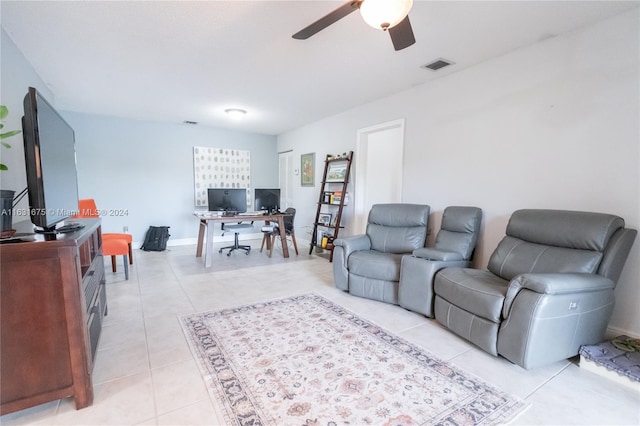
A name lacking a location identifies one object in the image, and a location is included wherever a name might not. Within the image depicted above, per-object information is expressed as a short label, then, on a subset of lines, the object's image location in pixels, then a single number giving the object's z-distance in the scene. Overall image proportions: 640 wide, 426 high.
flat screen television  1.40
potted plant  1.55
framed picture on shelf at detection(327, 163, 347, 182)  4.69
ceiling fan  1.41
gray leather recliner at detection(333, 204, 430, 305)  2.85
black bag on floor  5.17
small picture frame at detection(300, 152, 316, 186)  5.54
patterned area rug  1.44
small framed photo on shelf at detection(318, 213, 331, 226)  4.97
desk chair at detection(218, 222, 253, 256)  4.89
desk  4.06
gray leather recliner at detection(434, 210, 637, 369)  1.74
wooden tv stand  1.29
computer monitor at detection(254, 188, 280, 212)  5.11
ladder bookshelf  4.57
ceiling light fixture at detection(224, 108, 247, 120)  4.54
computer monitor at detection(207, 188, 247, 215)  4.78
